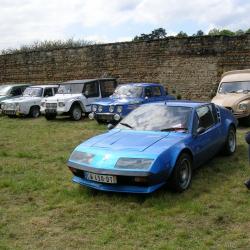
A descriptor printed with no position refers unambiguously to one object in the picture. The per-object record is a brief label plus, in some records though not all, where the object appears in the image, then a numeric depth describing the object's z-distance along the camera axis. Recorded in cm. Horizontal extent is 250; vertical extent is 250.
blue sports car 550
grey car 1812
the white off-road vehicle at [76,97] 1495
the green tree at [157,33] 4287
